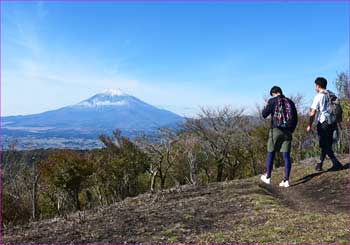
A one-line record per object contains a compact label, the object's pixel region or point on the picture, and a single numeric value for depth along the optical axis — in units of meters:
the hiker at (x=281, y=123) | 8.14
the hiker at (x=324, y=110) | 8.34
